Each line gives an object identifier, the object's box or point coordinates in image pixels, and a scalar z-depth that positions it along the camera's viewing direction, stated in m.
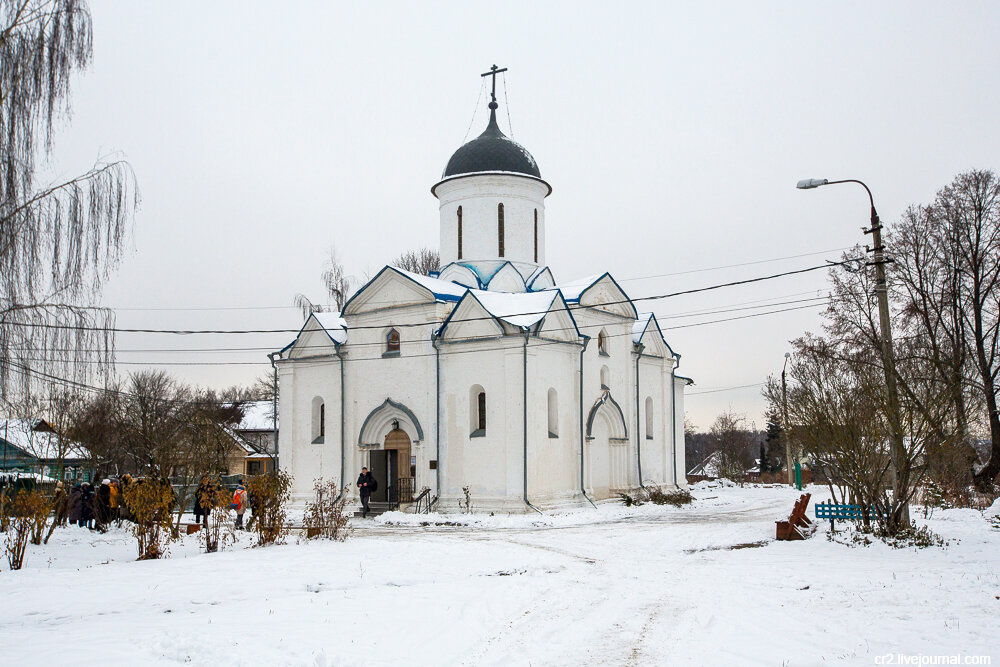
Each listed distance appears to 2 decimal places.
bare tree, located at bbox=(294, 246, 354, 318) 42.75
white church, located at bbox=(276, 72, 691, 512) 24.97
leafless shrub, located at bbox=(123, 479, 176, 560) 14.47
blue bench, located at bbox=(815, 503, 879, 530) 16.44
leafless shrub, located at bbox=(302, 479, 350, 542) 16.25
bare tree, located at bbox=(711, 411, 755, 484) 53.69
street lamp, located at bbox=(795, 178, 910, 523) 15.02
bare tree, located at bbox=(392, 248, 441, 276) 48.06
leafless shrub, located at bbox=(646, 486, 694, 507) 27.73
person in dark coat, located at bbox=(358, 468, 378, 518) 24.59
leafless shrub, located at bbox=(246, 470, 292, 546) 15.70
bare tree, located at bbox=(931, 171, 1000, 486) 24.59
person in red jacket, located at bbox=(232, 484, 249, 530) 20.39
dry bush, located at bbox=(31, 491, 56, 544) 15.21
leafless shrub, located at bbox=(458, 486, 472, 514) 24.42
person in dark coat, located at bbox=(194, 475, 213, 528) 15.43
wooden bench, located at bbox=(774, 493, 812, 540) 17.00
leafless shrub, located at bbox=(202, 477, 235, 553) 15.17
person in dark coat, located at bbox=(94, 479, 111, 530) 20.02
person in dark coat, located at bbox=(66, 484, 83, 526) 20.58
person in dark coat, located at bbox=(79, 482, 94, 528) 20.48
